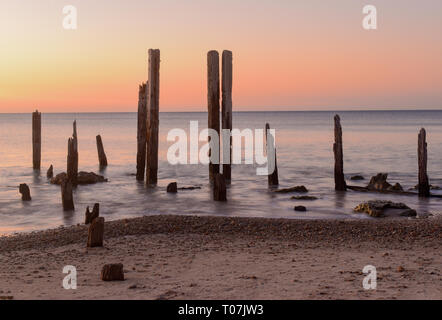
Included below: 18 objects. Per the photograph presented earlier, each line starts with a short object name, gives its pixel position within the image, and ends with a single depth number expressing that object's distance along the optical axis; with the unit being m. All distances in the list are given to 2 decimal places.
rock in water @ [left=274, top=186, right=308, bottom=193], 18.25
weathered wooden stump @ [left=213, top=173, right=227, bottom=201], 15.48
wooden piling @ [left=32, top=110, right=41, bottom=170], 24.39
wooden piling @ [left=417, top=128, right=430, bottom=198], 15.99
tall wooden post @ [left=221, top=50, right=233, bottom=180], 17.75
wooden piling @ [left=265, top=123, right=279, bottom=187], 20.14
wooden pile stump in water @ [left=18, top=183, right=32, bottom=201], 16.84
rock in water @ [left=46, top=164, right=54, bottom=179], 22.92
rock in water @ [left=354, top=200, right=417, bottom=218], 13.16
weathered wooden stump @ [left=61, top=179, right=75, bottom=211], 14.10
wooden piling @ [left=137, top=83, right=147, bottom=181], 19.70
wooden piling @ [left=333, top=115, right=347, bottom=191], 17.42
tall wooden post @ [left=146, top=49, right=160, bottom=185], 17.44
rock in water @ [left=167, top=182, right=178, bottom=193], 18.00
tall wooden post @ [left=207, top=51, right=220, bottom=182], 17.53
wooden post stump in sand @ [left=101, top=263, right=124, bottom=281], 7.14
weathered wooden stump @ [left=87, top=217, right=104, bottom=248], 9.34
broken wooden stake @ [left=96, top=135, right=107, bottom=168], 28.77
